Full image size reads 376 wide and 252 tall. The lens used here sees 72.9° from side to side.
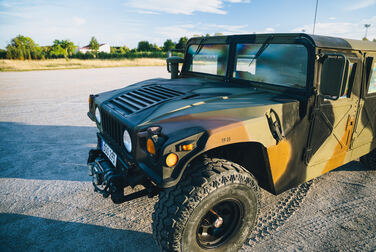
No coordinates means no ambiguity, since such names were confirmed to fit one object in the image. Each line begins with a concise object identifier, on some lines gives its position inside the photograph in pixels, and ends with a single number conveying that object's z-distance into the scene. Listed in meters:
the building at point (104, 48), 101.75
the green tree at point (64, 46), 75.36
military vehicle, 1.90
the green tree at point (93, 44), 74.33
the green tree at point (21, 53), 35.12
